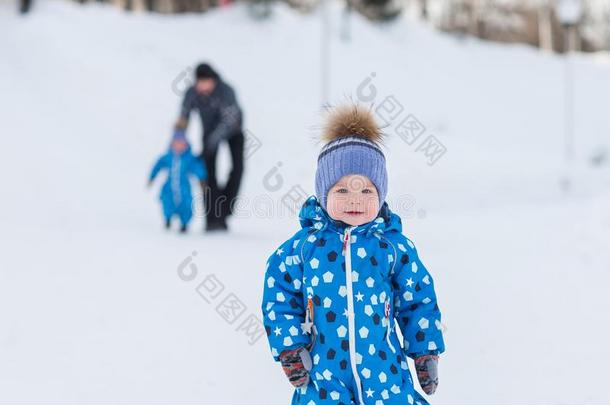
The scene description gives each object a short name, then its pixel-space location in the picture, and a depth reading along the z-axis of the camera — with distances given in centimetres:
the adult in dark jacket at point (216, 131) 1573
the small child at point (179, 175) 1627
